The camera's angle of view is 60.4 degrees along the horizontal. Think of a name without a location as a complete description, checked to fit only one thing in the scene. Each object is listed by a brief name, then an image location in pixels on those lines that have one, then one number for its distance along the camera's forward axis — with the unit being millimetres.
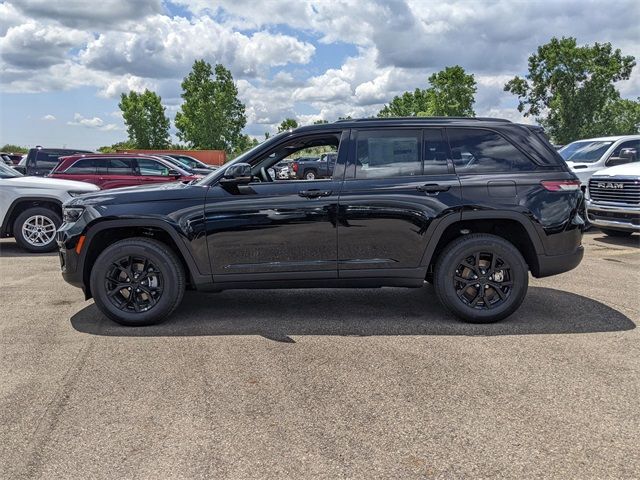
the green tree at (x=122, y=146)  60188
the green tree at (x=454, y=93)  43625
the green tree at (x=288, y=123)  73300
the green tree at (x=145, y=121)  60250
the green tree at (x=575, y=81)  45344
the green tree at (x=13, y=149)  58562
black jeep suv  4770
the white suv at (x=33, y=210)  8812
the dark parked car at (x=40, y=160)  18453
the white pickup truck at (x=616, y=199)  9172
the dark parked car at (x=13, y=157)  26295
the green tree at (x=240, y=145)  52919
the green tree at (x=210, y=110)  51625
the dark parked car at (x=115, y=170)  12664
